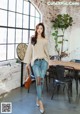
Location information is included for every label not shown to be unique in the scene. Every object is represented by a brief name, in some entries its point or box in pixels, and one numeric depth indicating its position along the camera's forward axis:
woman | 2.55
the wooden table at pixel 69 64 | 3.14
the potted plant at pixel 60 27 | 4.54
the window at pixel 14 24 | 3.53
